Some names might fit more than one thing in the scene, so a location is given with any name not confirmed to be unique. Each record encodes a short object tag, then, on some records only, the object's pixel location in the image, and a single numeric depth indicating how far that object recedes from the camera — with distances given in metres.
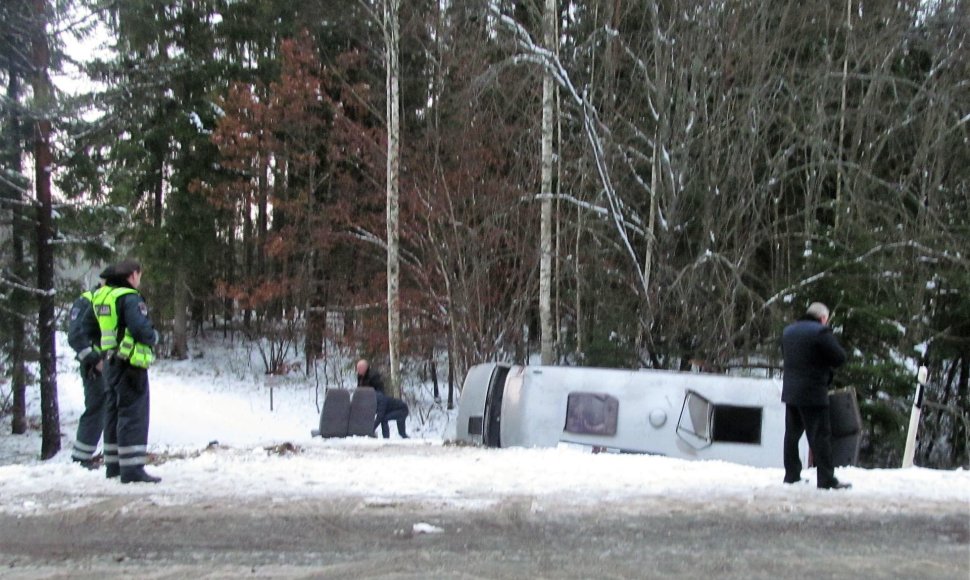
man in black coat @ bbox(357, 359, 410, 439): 16.44
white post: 9.16
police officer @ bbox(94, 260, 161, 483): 6.91
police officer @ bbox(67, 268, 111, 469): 7.52
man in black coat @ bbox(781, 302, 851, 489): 6.95
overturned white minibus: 10.16
